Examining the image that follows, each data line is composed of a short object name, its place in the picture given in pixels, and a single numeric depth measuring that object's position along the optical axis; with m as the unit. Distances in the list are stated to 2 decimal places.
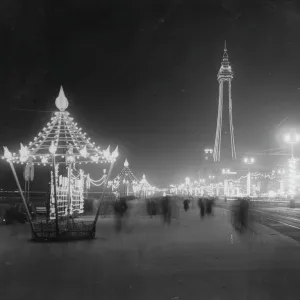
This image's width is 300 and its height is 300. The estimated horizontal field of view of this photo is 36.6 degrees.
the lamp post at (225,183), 101.50
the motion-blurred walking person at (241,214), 19.28
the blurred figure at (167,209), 25.97
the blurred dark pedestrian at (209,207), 33.33
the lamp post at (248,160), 68.30
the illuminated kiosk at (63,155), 15.25
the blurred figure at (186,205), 39.13
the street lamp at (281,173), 70.62
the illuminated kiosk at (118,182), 56.97
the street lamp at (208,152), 184.84
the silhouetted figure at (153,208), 32.25
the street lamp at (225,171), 102.89
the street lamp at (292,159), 39.09
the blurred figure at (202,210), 30.36
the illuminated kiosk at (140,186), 87.15
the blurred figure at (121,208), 26.68
